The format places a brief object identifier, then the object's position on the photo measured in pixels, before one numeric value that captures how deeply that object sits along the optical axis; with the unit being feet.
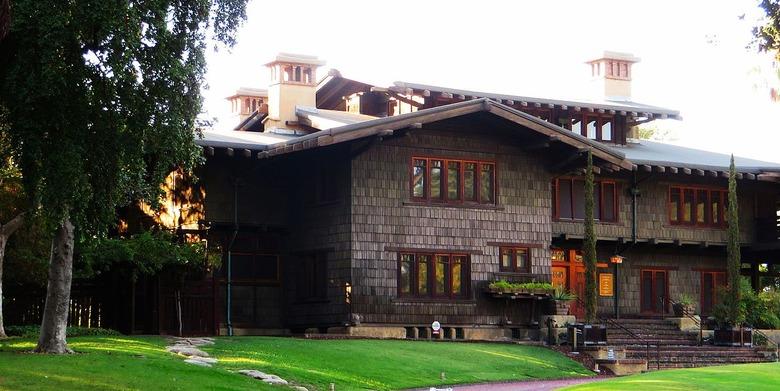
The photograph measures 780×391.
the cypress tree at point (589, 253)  130.93
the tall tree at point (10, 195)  119.14
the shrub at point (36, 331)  115.03
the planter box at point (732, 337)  139.44
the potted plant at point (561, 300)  139.33
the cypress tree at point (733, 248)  141.49
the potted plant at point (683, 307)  152.97
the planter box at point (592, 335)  128.06
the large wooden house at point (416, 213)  132.57
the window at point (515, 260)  140.26
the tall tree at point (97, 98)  81.41
